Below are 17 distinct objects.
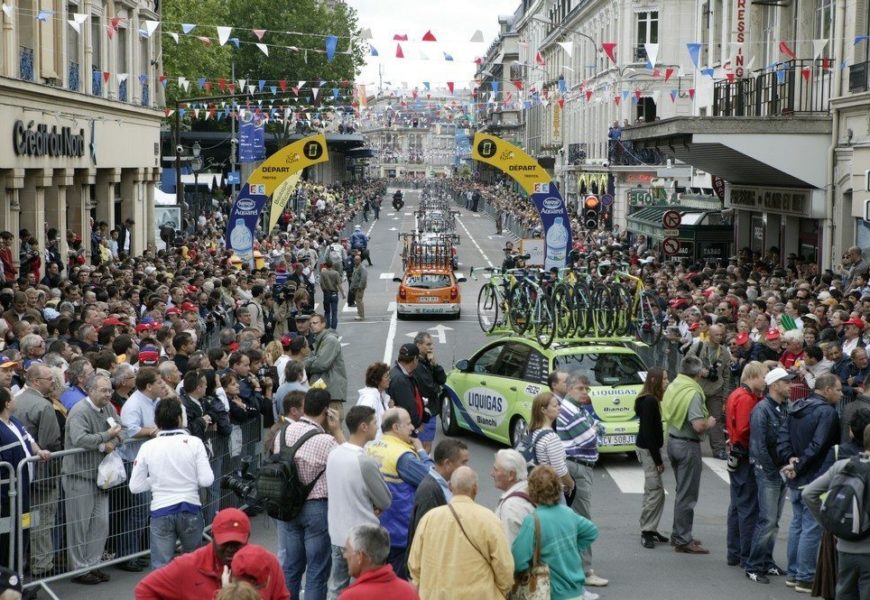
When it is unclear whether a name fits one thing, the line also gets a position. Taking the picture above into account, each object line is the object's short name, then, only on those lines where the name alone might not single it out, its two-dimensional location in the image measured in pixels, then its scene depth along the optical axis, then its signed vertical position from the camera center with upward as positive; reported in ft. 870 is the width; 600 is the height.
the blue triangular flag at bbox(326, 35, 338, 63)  97.30 +11.63
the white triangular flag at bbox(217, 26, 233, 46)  91.76 +11.66
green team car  48.14 -6.52
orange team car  104.17 -6.73
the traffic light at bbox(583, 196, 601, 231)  186.93 -0.06
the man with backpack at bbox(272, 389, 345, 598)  28.48 -6.30
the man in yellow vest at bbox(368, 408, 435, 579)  27.84 -5.45
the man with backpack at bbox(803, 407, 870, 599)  27.09 -6.13
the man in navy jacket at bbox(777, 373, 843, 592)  32.76 -5.78
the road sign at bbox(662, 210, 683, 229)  109.91 -0.84
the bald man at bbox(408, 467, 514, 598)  22.98 -5.91
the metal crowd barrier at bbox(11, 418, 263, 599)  31.40 -7.84
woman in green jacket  24.52 -5.98
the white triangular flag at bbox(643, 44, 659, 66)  104.50 +12.34
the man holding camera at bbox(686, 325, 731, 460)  51.11 -6.32
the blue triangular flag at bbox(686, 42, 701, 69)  97.14 +11.52
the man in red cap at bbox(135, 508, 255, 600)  20.99 -5.72
